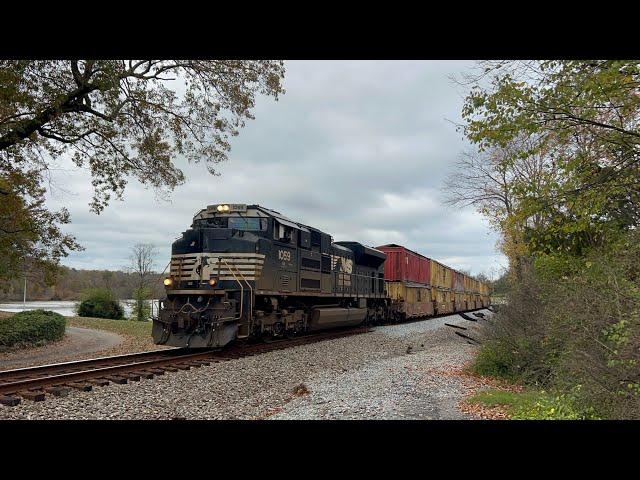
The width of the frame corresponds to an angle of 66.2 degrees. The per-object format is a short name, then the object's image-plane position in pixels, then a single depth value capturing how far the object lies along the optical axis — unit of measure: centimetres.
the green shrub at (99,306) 3231
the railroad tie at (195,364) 1047
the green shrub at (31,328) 1683
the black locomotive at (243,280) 1216
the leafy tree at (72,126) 1060
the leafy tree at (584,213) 611
